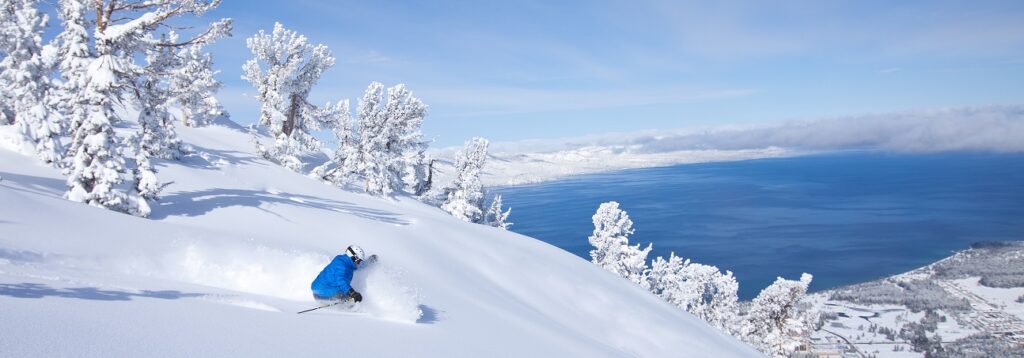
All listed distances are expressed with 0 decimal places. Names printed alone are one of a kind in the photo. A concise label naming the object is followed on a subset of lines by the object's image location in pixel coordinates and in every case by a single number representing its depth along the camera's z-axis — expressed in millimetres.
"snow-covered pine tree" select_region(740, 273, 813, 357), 29641
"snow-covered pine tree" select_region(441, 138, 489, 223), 36719
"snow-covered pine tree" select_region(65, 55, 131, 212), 10688
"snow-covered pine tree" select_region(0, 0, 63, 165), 18875
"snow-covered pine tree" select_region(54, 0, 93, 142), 10586
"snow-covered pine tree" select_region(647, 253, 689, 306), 40491
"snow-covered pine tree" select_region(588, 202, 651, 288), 37281
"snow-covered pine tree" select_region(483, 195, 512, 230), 43000
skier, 7277
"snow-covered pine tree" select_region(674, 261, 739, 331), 38312
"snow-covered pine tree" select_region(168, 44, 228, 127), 26391
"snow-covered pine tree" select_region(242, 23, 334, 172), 25672
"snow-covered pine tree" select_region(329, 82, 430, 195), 27234
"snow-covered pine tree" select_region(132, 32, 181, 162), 13802
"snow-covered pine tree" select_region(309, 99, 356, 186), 26203
